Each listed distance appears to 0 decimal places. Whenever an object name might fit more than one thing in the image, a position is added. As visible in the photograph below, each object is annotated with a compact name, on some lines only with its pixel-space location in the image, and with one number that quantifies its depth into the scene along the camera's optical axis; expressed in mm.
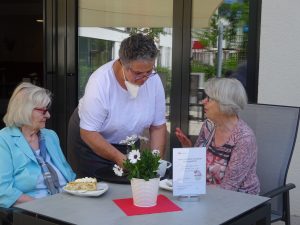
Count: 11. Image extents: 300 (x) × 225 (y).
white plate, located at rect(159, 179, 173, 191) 1699
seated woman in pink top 1953
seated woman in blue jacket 1883
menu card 1528
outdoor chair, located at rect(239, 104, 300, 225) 2181
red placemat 1471
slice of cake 1625
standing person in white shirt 1944
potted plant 1468
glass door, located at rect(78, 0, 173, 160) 3307
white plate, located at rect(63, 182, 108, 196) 1592
